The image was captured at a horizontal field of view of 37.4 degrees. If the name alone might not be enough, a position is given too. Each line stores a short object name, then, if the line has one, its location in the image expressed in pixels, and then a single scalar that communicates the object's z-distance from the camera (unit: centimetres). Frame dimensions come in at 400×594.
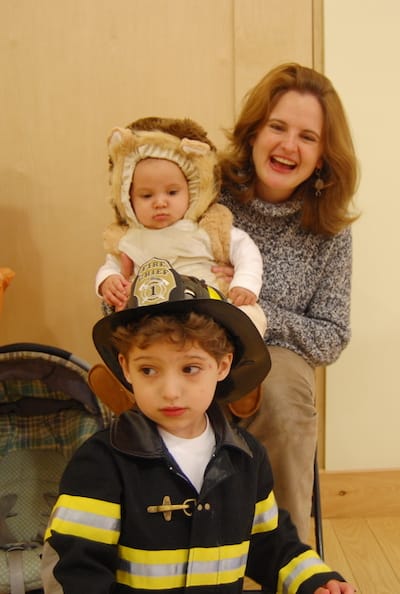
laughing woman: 147
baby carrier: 142
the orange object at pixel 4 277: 135
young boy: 89
